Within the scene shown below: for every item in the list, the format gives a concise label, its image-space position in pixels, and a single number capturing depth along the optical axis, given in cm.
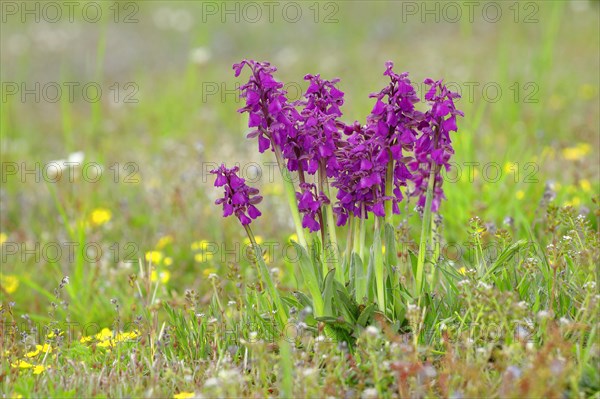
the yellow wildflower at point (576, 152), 1006
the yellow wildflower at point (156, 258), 790
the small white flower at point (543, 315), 434
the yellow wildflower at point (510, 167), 873
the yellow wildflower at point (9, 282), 772
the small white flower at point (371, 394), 412
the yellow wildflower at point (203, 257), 799
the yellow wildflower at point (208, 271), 769
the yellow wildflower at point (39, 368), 491
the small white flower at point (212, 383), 407
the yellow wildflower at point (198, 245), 850
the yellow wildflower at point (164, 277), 736
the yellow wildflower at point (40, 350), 528
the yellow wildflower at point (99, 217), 964
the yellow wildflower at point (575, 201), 781
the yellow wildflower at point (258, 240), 841
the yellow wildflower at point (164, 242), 870
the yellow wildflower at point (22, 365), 504
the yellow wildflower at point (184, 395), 450
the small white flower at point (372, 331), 423
